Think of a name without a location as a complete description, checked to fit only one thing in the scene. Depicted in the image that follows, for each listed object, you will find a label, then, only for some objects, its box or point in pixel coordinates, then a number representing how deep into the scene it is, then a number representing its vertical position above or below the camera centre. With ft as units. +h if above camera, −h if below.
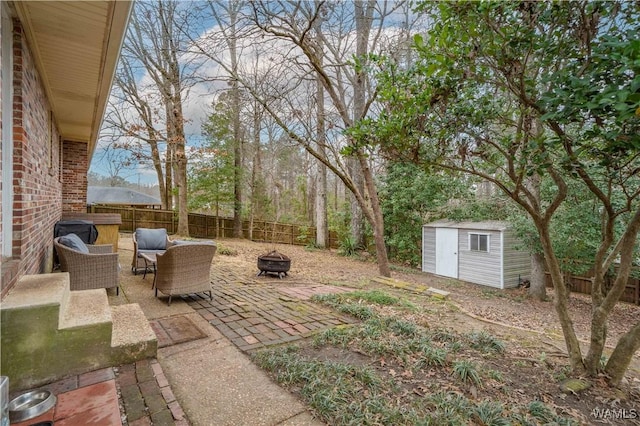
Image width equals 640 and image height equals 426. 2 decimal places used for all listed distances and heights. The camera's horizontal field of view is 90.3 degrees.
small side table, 17.31 -2.86
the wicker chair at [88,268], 13.34 -2.68
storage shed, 33.73 -4.86
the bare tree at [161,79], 32.98 +15.17
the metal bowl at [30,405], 5.74 -3.85
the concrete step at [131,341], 8.26 -3.59
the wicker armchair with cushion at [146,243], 20.21 -2.37
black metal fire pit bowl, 22.44 -3.93
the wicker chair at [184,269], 14.10 -2.81
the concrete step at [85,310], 7.86 -2.88
